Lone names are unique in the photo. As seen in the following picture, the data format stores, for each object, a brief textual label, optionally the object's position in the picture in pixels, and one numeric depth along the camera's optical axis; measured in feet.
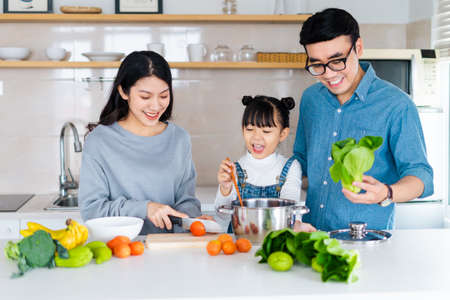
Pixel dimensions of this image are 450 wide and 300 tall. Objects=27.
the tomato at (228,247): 4.82
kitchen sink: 10.65
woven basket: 11.30
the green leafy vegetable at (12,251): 4.39
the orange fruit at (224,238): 4.93
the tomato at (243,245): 4.89
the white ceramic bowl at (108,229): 5.06
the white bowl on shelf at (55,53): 10.88
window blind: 10.93
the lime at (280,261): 4.27
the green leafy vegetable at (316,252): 4.02
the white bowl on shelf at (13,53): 10.84
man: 5.74
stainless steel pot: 4.98
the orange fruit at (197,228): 5.37
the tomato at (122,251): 4.73
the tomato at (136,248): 4.82
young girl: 6.68
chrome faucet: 11.16
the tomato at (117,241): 4.84
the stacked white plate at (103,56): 10.83
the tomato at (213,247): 4.78
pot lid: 5.22
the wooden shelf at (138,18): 10.89
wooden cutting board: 5.13
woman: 6.33
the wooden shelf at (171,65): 10.84
